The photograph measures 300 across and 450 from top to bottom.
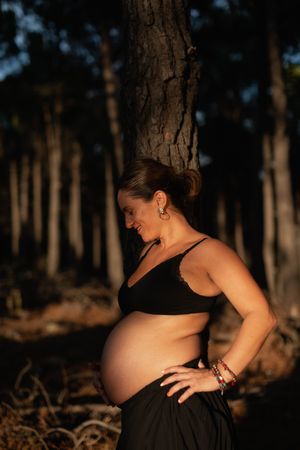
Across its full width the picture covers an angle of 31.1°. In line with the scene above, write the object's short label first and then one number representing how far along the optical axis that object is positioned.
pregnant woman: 2.34
